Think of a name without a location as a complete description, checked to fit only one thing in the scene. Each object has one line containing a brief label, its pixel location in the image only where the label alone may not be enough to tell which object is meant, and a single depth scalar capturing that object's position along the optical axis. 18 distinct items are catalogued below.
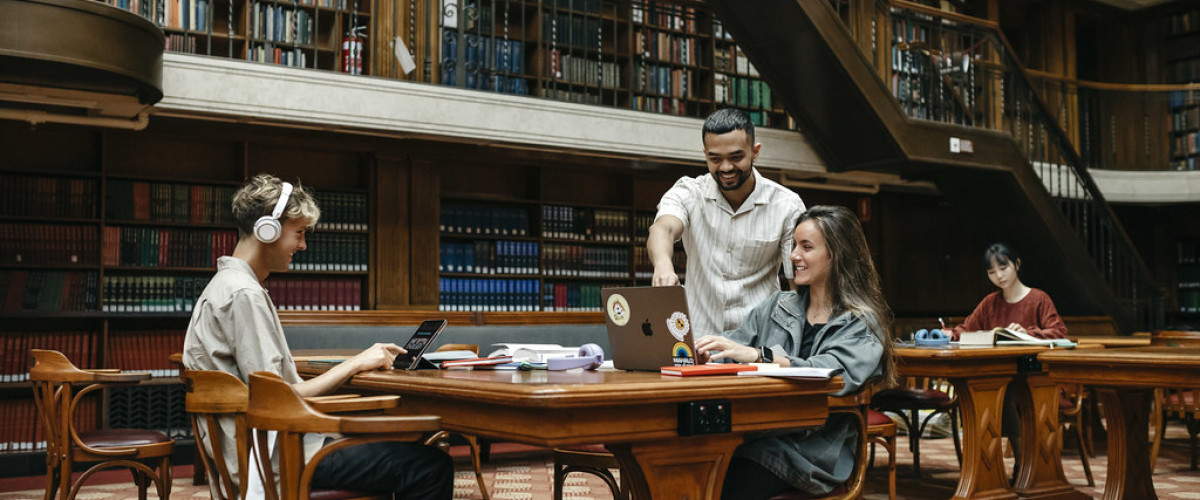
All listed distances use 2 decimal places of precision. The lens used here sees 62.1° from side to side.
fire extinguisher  6.89
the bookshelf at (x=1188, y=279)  11.01
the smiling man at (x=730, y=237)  3.08
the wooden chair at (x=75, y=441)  3.58
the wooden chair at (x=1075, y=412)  5.07
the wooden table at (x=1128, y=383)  3.20
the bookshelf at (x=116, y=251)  5.99
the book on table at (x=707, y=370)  2.09
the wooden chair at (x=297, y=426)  2.04
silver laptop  2.17
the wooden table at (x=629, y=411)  1.83
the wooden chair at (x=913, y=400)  4.76
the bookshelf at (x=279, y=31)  6.66
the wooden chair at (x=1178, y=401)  4.82
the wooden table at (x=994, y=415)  4.12
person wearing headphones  2.28
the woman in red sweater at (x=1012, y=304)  5.22
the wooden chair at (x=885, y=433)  3.84
